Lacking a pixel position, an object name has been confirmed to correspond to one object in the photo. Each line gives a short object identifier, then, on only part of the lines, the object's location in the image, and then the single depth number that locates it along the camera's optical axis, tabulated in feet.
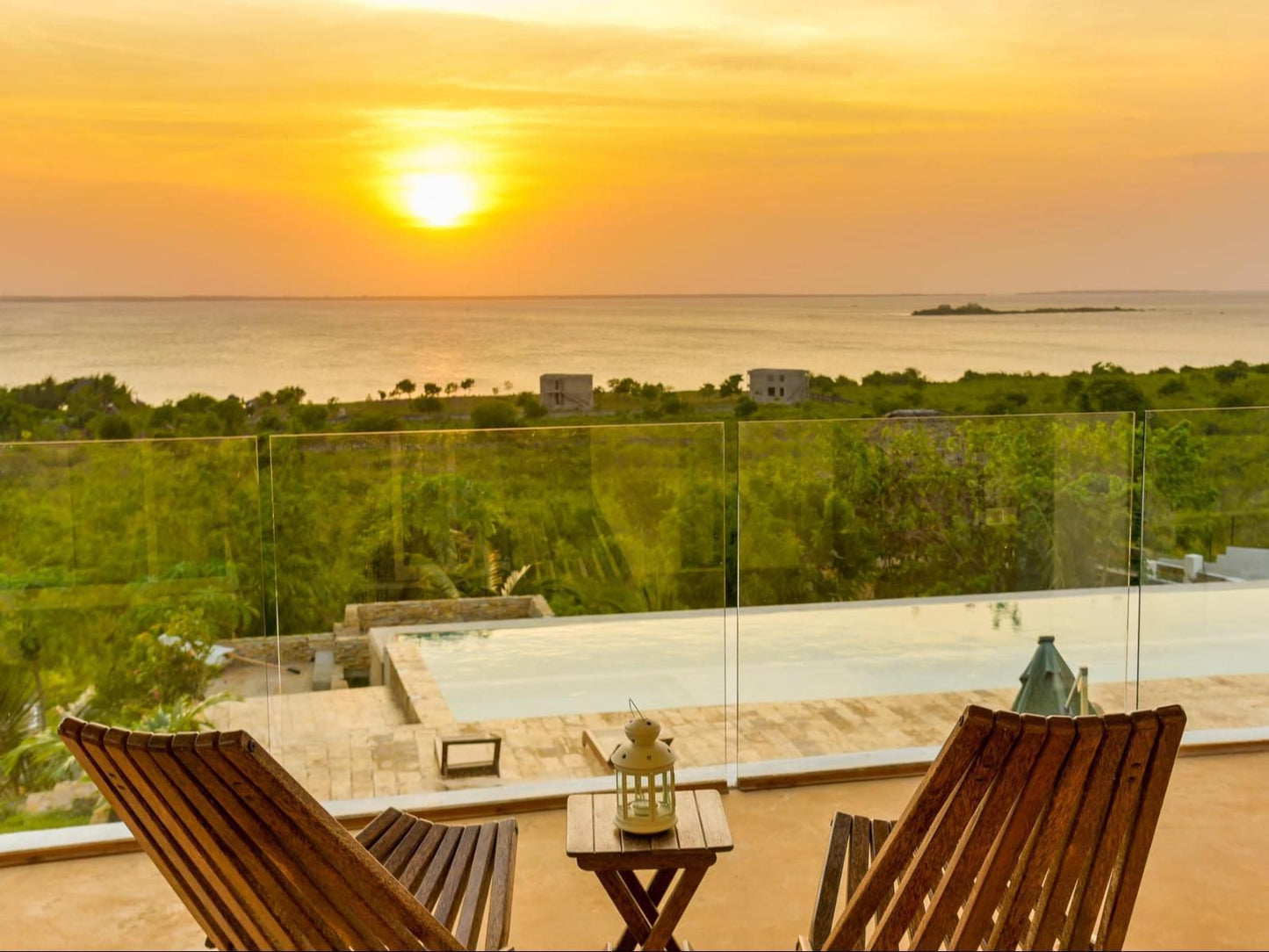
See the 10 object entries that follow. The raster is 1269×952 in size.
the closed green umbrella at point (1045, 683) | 13.62
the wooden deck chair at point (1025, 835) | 5.91
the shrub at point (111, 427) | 89.30
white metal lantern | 8.09
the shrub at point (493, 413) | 96.65
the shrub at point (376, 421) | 86.90
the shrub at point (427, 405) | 98.32
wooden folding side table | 7.86
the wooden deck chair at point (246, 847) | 6.13
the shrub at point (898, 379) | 99.86
